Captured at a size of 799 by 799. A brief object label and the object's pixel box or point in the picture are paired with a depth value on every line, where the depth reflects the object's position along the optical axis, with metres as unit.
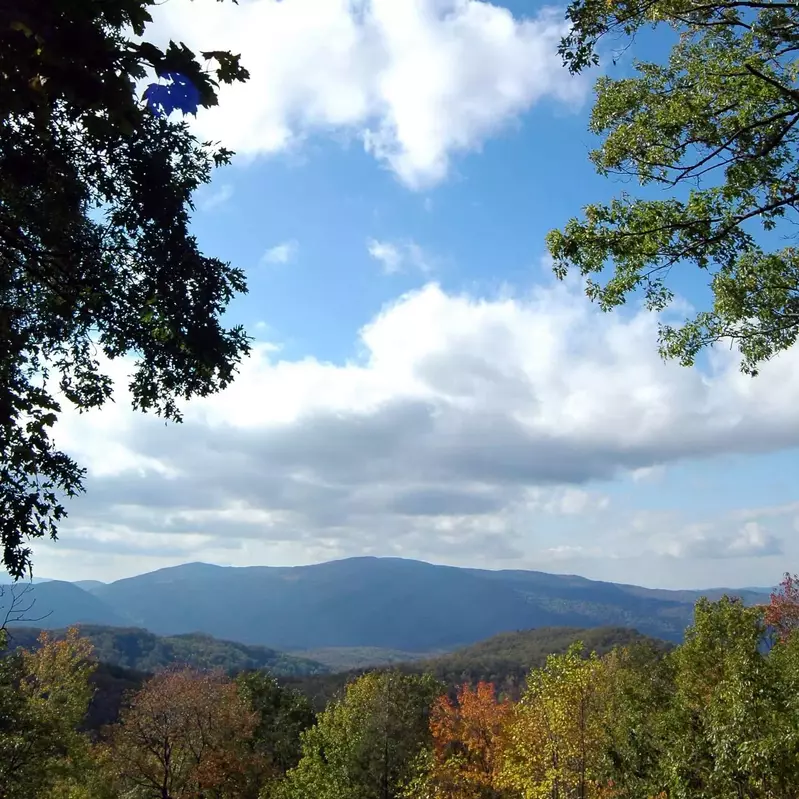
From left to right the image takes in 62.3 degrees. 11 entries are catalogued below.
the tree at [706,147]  9.31
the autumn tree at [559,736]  23.06
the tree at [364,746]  32.09
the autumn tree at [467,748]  29.72
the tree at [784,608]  41.66
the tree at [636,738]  19.78
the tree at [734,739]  12.57
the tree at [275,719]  44.69
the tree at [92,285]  7.64
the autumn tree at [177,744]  32.22
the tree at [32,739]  19.62
